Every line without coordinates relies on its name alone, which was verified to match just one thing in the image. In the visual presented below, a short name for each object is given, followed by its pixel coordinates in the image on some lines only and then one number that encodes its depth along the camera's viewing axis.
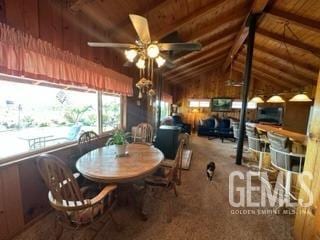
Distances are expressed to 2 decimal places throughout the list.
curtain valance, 1.24
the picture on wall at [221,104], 7.56
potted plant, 1.76
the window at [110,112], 2.92
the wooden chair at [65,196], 1.12
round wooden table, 1.34
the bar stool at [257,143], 2.84
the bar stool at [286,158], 1.85
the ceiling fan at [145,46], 1.47
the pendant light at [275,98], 4.40
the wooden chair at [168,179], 1.75
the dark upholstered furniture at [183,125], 6.69
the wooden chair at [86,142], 2.07
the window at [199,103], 7.87
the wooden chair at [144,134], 2.93
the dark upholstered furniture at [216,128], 6.32
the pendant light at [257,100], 4.62
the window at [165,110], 6.63
